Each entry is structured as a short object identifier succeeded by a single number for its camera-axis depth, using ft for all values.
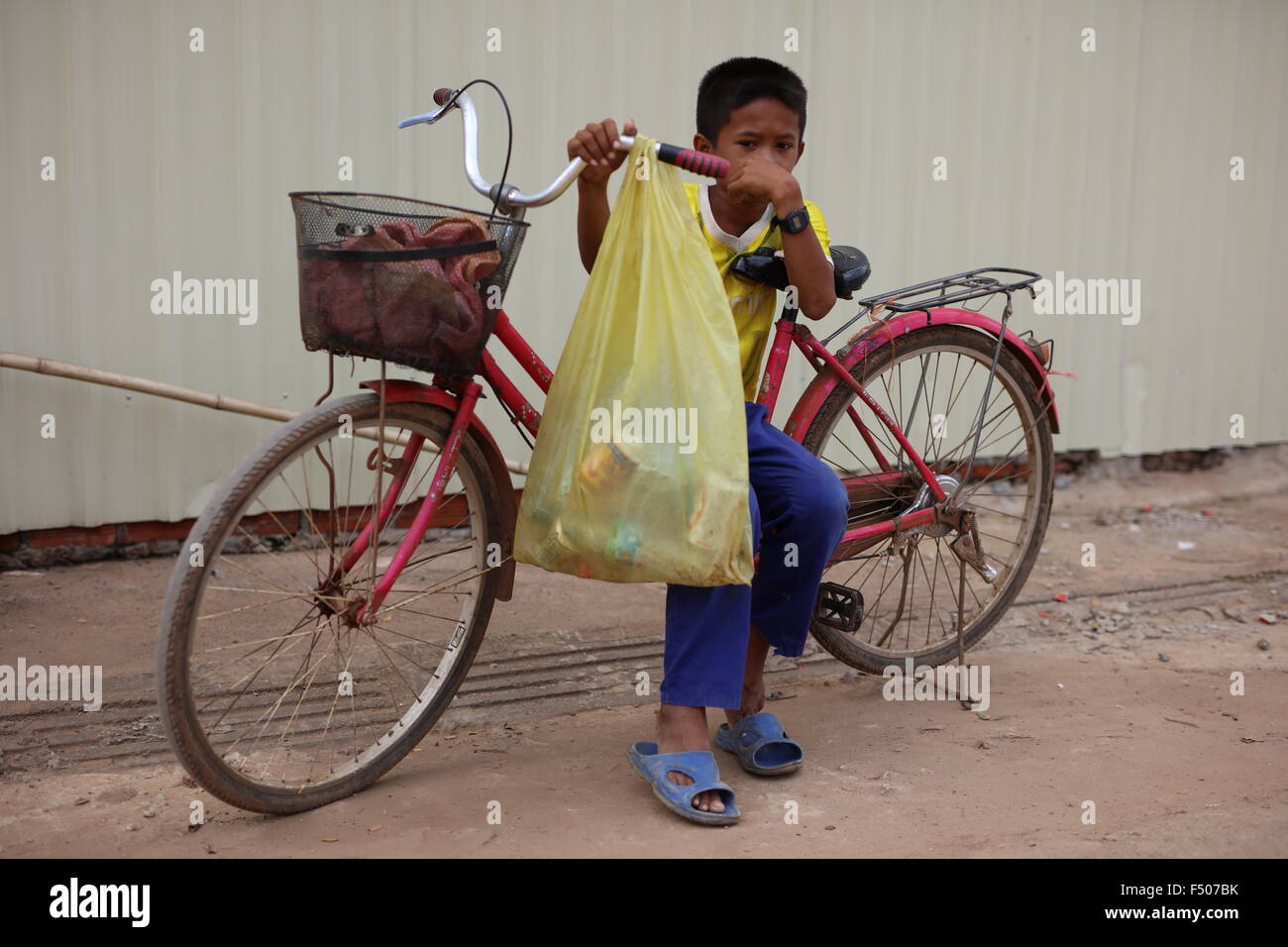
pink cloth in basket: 7.20
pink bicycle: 7.29
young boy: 8.23
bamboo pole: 12.16
